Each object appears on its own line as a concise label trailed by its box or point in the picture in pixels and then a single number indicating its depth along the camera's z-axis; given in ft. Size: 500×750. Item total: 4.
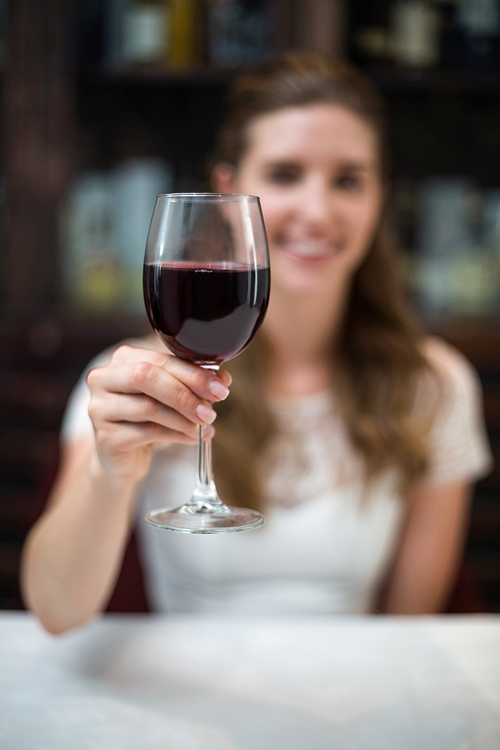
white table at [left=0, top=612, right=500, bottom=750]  2.21
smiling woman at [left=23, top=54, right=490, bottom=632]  4.13
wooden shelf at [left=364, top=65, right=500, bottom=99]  6.92
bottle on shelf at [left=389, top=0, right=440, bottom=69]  6.95
